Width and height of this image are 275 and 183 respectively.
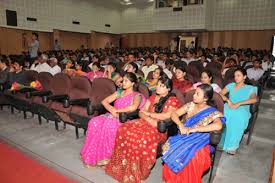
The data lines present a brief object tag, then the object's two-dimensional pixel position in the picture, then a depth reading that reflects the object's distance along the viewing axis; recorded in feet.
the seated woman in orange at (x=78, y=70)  14.39
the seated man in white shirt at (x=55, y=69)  15.71
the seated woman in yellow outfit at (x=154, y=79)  10.56
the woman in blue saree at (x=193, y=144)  5.62
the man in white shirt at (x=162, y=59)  19.57
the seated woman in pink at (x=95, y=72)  13.44
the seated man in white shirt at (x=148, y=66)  15.66
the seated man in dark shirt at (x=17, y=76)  13.06
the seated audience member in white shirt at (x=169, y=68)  13.87
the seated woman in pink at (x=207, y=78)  9.03
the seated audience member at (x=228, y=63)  14.52
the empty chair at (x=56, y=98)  9.96
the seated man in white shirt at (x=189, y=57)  21.72
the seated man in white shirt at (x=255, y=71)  14.67
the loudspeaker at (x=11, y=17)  31.46
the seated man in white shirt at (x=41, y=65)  16.61
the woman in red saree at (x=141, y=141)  6.24
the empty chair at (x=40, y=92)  10.69
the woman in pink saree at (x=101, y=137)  7.29
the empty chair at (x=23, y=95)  11.50
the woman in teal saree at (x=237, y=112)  8.03
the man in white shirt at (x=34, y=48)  22.48
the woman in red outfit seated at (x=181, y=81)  10.05
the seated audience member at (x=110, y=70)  12.54
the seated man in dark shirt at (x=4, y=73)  13.33
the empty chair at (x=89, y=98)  8.89
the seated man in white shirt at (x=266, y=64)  17.90
